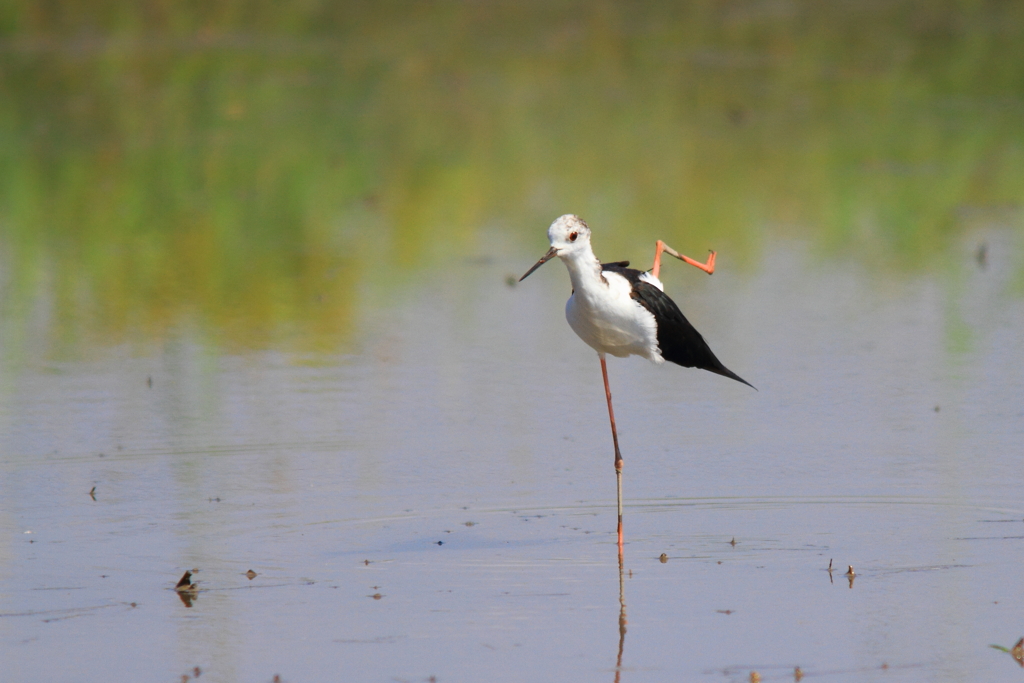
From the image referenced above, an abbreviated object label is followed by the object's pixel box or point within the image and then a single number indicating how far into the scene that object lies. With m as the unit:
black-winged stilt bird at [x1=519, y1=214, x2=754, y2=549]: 9.80
